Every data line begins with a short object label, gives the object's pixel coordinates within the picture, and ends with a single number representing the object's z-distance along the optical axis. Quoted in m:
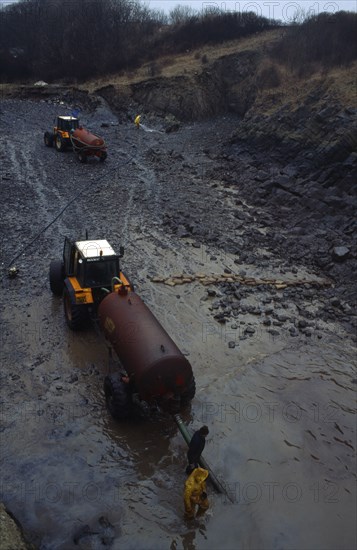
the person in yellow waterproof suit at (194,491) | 6.69
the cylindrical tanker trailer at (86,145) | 22.70
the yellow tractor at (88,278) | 10.06
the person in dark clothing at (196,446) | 6.98
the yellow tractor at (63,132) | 24.06
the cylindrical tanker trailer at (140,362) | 7.62
